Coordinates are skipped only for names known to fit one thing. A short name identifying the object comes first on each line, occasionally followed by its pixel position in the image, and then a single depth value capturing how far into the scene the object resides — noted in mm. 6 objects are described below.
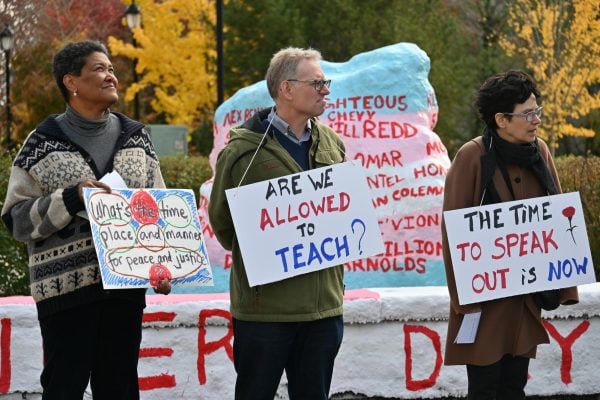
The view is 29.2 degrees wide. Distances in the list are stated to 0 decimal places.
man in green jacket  4461
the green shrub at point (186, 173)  12508
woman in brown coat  4742
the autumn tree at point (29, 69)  27328
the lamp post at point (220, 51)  17330
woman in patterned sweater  4469
